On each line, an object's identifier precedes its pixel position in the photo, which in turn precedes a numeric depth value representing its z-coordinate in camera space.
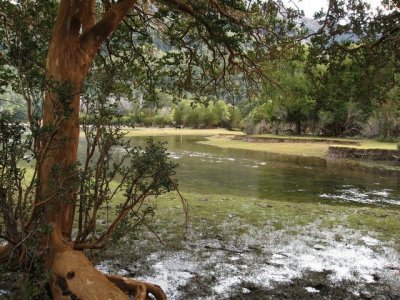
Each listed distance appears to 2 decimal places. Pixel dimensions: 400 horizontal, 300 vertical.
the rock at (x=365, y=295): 6.59
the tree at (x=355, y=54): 8.70
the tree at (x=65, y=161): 4.71
